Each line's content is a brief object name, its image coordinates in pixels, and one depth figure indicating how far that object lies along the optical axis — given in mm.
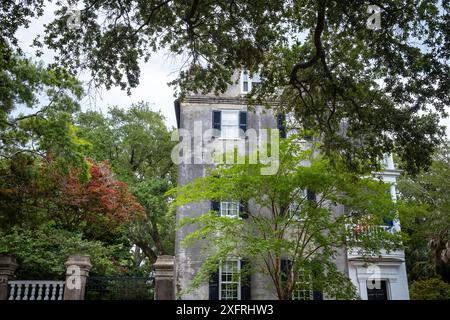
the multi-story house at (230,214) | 17250
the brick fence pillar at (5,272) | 12203
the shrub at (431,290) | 17297
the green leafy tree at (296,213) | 13336
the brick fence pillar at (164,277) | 12289
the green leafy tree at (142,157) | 23656
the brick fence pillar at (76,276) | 12188
